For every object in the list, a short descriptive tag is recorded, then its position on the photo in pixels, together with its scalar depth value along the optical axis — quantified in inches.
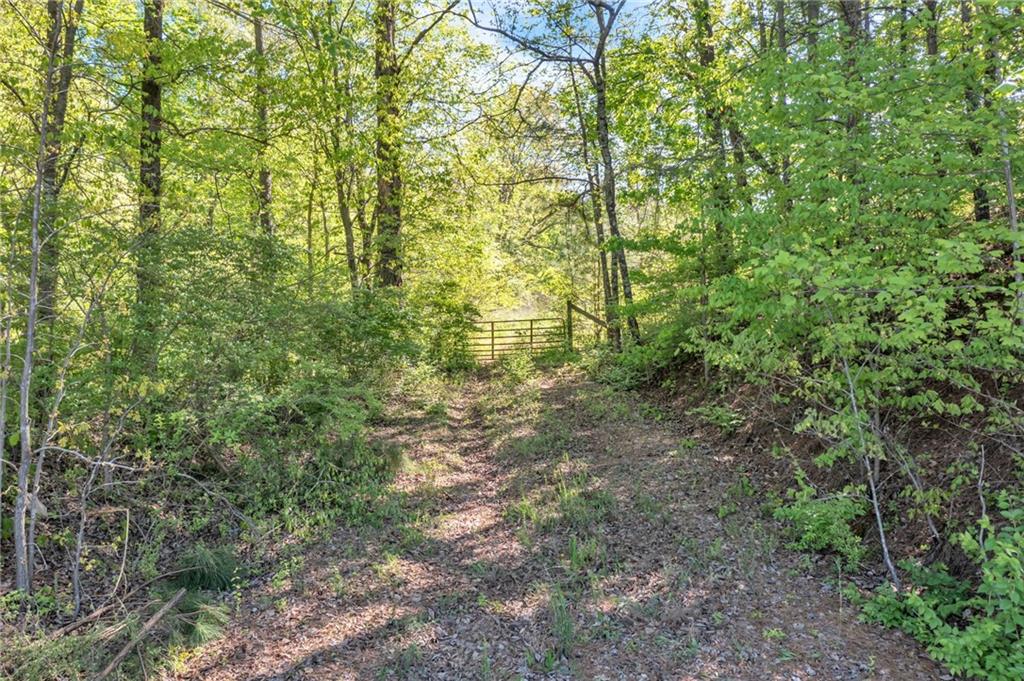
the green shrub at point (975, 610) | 126.3
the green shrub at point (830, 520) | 182.7
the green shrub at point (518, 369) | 514.9
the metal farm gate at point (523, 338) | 626.8
